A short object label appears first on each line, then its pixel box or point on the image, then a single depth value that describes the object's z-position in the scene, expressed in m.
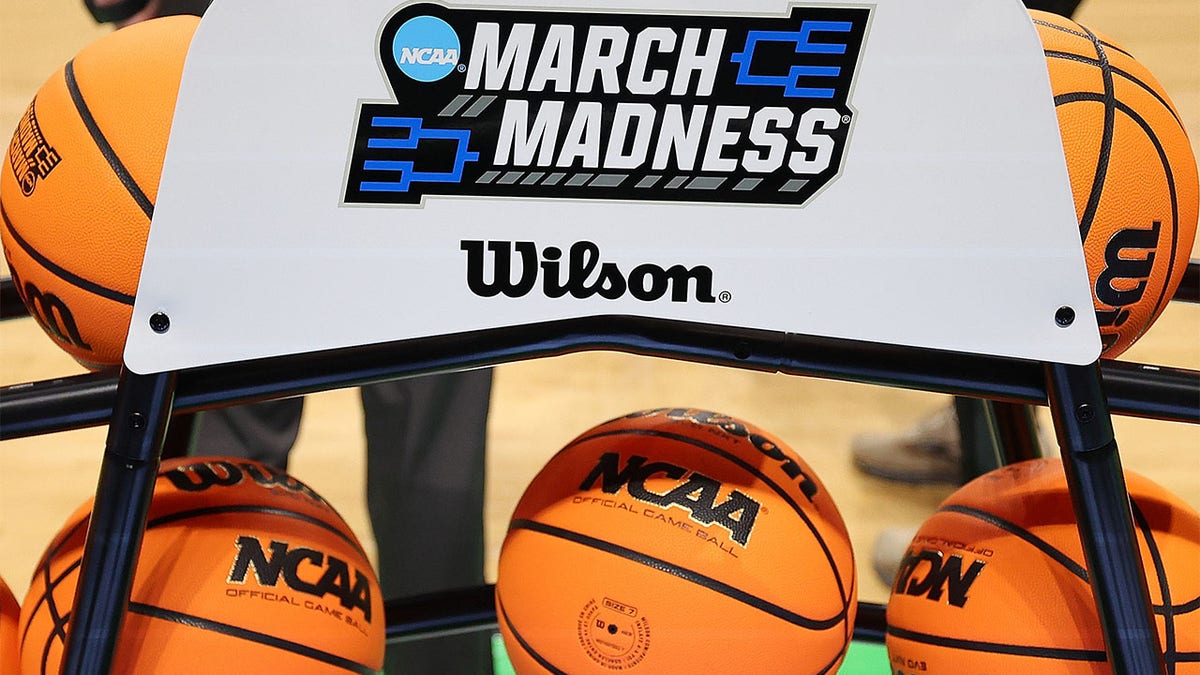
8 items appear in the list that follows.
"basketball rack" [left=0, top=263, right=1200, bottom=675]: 0.70
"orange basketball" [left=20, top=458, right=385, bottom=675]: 0.75
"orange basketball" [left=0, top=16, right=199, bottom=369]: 0.74
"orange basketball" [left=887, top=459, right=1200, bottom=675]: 0.77
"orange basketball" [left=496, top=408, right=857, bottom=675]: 0.74
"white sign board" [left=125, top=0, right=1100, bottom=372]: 0.64
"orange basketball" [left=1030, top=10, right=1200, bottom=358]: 0.74
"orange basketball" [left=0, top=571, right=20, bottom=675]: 0.86
